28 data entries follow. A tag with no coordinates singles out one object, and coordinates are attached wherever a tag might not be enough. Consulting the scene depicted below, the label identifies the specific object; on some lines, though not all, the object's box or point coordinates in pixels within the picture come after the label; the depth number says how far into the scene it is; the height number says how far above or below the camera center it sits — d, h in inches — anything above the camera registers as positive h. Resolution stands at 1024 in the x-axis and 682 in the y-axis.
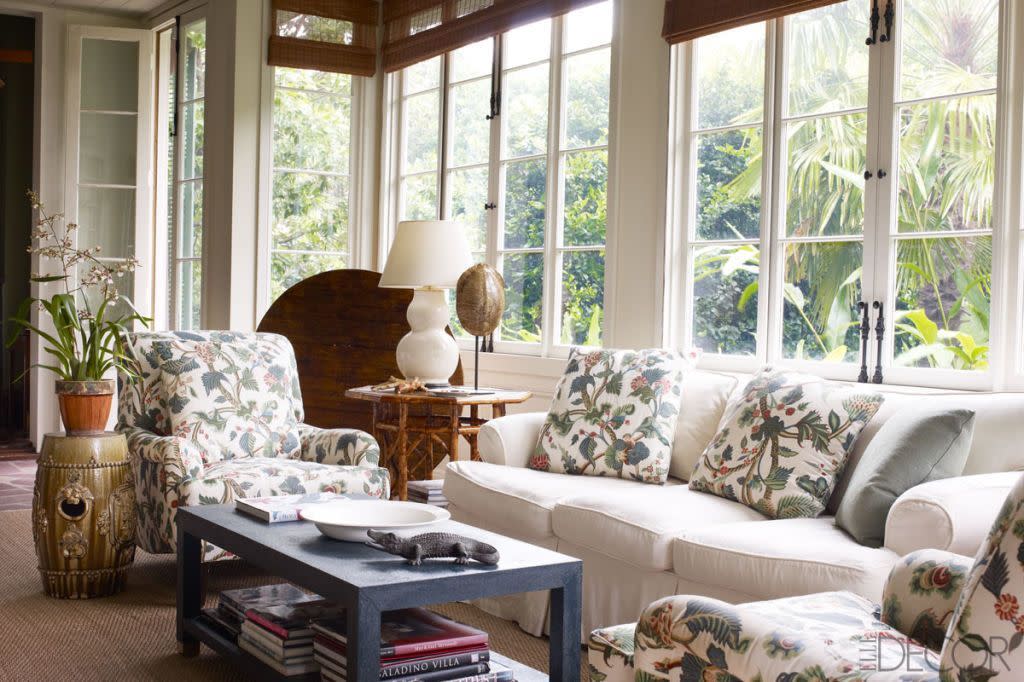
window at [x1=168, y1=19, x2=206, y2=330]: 259.9 +31.8
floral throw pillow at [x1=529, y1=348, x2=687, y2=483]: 141.9 -13.0
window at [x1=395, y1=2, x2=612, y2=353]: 195.3 +31.1
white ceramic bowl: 101.0 -19.5
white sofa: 97.9 -21.1
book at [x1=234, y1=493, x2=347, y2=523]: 110.6 -20.1
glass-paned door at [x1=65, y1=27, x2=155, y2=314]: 272.4 +40.7
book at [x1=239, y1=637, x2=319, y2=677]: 100.1 -32.8
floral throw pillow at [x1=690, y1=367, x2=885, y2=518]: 119.7 -13.5
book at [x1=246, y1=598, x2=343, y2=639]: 101.8 -29.3
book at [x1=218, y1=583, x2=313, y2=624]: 111.3 -29.8
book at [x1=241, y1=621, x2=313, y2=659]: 101.0 -31.2
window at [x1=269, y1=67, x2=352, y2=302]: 242.8 +32.0
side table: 170.4 -18.2
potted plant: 138.9 -6.3
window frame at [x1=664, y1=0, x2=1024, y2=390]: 131.3 +15.6
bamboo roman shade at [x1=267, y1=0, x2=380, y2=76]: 239.1 +63.1
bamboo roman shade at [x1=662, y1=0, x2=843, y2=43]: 154.2 +46.4
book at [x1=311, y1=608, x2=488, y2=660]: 92.8 -28.1
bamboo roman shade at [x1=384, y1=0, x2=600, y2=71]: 204.2 +60.2
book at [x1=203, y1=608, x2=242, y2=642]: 113.2 -33.0
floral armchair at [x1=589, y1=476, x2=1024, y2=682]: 52.6 -20.0
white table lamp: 178.1 +6.1
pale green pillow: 105.3 -13.3
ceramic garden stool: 137.4 -26.0
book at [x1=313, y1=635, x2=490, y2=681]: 91.6 -30.0
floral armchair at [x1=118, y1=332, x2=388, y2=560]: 141.1 -17.2
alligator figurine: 93.1 -20.0
